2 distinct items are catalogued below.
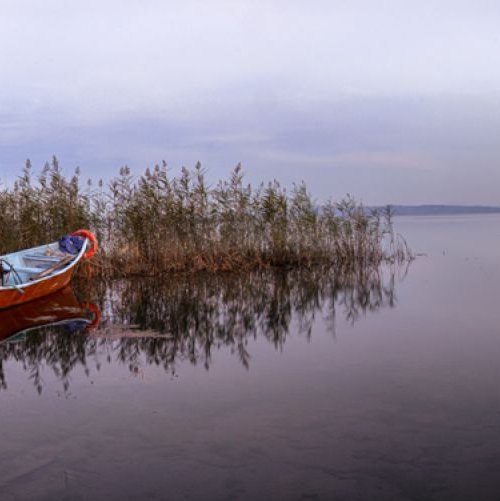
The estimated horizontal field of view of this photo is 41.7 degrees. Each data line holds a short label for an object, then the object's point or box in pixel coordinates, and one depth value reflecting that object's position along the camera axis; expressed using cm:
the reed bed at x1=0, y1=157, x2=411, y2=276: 1322
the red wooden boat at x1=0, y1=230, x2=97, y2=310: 995
